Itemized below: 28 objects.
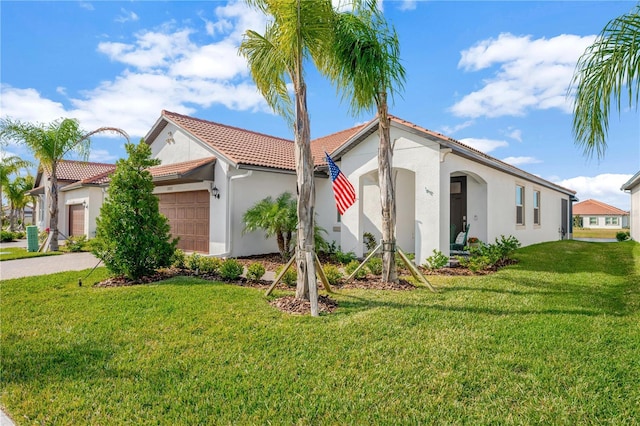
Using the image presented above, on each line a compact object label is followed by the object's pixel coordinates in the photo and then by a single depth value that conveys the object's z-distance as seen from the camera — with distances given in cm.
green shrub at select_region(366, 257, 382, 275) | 974
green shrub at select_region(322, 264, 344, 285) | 855
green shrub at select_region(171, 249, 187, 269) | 1058
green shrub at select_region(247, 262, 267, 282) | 911
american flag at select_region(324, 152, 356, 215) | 926
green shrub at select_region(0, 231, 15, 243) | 2409
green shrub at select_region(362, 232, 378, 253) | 1261
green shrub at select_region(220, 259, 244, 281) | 920
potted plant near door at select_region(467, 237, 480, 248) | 1280
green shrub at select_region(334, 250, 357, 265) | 1182
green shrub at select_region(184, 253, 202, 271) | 1030
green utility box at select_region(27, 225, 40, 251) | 1756
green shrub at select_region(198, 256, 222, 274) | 1010
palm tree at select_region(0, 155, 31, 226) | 2591
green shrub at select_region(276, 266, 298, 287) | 838
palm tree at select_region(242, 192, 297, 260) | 1197
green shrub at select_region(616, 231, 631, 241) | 2386
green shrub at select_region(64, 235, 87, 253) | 1686
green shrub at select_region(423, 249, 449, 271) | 1040
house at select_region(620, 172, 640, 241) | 1900
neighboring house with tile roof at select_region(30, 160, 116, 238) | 2144
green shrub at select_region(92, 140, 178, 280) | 891
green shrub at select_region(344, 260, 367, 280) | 937
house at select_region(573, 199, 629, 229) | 4772
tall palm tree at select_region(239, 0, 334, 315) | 632
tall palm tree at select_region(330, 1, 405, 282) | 763
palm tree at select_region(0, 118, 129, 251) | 1606
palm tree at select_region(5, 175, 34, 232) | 3222
